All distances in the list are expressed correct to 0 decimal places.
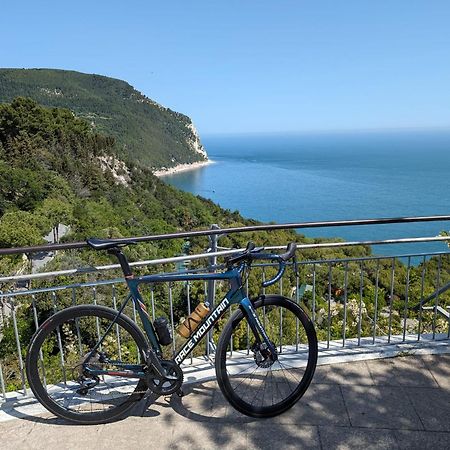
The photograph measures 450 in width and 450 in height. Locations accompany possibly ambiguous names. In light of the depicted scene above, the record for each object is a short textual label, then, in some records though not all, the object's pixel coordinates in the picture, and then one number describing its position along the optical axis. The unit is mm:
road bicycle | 2537
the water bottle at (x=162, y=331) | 2570
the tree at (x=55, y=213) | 37788
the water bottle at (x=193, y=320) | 2592
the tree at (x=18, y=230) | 29858
